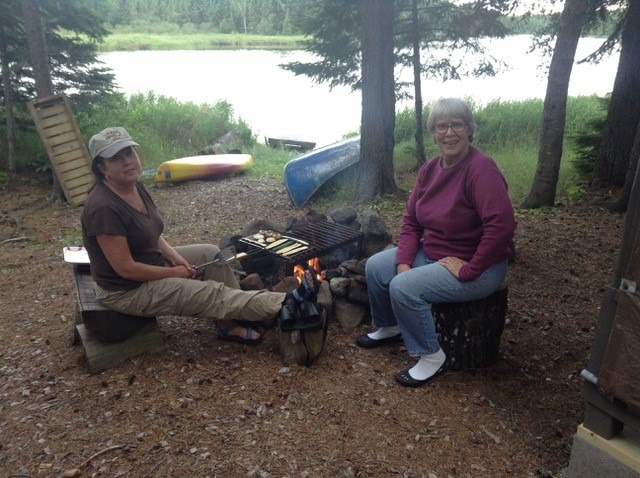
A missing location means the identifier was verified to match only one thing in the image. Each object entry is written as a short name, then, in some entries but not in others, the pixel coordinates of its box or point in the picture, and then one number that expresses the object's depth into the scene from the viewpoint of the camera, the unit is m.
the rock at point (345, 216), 4.80
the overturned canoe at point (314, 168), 7.62
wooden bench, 3.06
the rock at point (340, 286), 3.67
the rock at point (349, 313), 3.68
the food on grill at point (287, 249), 3.94
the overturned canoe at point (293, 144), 13.56
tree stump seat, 3.05
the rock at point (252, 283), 3.84
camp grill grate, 3.90
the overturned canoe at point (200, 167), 9.16
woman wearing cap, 2.86
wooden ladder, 8.06
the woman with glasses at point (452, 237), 2.78
